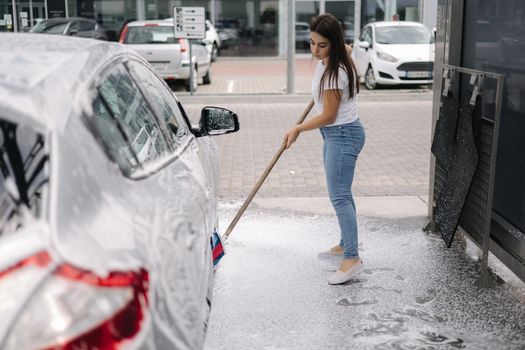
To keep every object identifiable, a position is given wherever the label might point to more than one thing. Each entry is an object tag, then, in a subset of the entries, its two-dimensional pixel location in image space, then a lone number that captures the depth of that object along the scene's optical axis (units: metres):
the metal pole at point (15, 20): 19.41
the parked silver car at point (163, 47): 16.25
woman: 4.41
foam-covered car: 1.71
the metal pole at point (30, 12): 21.66
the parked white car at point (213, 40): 25.55
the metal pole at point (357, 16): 27.67
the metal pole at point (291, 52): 15.40
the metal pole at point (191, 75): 15.41
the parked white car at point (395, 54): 16.69
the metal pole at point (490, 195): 4.30
